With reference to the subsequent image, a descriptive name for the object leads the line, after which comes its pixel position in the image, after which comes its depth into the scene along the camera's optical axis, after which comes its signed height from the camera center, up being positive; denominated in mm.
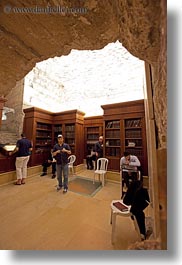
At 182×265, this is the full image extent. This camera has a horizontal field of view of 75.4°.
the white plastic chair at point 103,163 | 3998 -825
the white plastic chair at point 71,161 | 4637 -875
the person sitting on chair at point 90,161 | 5474 -1032
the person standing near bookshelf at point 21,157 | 3668 -611
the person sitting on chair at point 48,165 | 4554 -1029
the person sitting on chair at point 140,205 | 1523 -843
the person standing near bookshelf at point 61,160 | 3107 -562
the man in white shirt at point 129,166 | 2922 -680
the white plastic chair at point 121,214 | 1574 -1021
